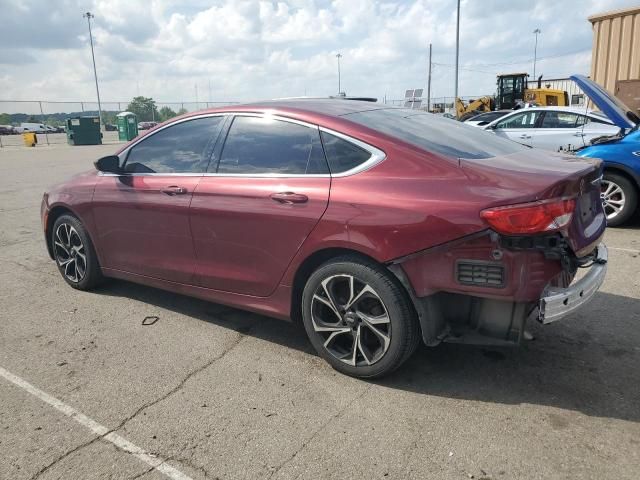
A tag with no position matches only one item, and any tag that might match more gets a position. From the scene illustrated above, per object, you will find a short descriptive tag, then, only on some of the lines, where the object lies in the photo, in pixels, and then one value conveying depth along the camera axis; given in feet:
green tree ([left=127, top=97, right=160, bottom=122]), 160.56
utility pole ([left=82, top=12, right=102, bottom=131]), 158.40
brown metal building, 37.58
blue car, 20.70
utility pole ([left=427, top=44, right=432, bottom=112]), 139.54
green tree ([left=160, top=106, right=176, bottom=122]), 157.81
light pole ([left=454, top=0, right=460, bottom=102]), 110.83
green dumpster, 107.45
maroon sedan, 8.55
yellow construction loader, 73.72
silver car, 31.89
